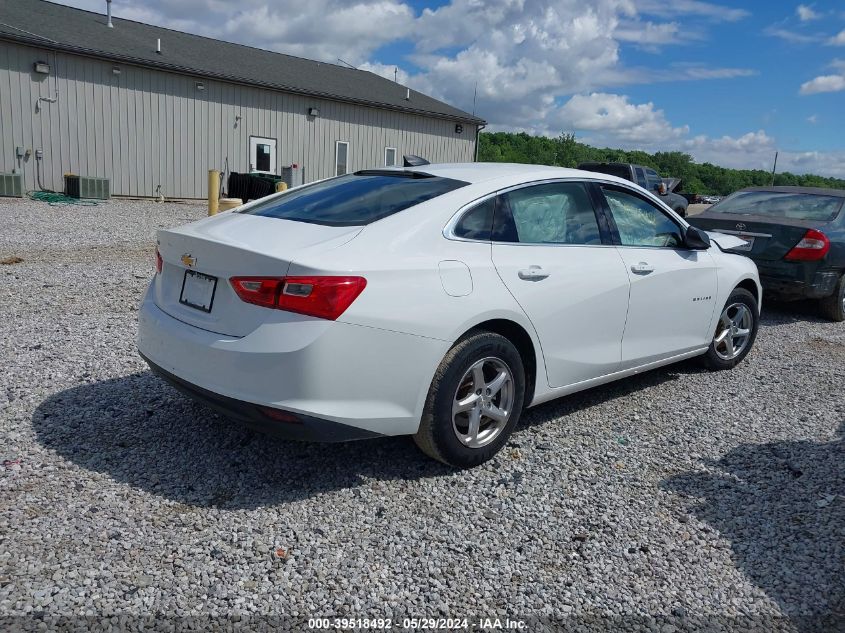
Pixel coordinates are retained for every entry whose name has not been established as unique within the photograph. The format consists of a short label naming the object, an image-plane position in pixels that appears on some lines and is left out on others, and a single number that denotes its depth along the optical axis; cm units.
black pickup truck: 2025
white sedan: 306
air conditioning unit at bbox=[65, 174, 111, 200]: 1748
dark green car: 776
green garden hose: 1643
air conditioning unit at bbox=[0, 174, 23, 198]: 1641
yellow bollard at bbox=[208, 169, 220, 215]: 1201
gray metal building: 1773
